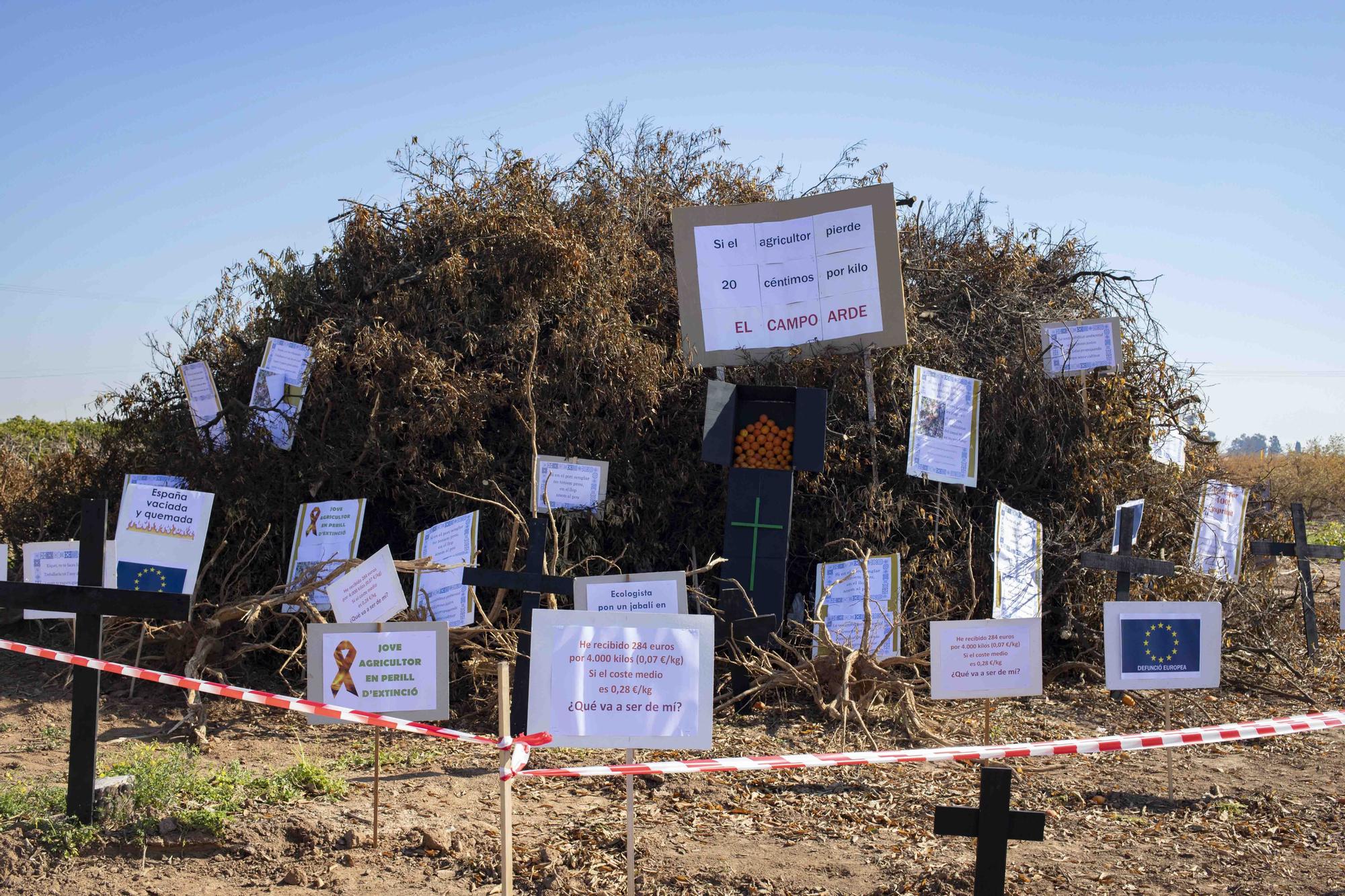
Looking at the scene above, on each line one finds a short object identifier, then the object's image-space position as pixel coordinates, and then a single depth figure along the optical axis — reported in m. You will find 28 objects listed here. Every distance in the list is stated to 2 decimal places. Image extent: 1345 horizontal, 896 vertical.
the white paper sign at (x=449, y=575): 6.96
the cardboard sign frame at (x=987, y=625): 5.48
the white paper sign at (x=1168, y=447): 9.78
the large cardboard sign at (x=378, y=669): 4.58
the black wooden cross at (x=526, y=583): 6.11
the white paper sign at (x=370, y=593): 5.41
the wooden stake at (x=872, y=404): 8.39
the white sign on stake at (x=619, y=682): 3.73
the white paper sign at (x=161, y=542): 6.71
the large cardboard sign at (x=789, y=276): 8.29
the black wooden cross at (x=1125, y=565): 7.01
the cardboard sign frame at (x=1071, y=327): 9.15
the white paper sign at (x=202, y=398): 8.39
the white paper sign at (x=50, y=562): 6.16
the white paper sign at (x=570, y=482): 7.75
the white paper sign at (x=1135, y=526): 7.75
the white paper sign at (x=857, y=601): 7.28
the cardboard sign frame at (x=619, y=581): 5.88
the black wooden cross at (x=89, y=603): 4.46
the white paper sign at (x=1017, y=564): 7.72
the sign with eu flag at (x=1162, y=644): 5.71
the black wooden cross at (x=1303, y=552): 9.12
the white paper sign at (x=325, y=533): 7.68
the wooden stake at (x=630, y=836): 3.76
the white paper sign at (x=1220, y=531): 9.38
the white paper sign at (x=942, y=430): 8.38
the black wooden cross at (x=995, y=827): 2.79
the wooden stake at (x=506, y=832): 3.47
